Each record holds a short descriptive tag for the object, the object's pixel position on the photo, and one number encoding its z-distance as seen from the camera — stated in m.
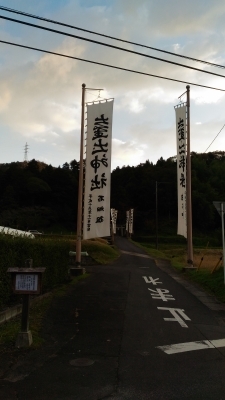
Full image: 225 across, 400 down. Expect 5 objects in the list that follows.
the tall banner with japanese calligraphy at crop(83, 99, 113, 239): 15.59
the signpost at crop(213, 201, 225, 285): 12.44
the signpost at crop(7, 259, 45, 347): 5.83
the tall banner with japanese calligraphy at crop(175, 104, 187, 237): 18.55
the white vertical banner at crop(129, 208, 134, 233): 58.84
